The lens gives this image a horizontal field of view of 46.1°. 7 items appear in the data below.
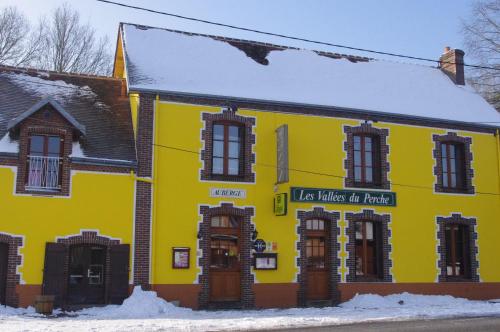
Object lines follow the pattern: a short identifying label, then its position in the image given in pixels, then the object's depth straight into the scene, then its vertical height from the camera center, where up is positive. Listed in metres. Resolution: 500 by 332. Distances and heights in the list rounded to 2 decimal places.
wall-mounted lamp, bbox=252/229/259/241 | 17.09 +0.73
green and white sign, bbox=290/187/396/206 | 17.73 +1.98
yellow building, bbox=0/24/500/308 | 15.50 +2.25
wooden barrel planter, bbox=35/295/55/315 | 14.00 -1.09
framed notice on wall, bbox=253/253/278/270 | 17.02 -0.03
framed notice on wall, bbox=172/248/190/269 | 16.08 +0.03
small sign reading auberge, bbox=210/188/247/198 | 16.95 +1.93
